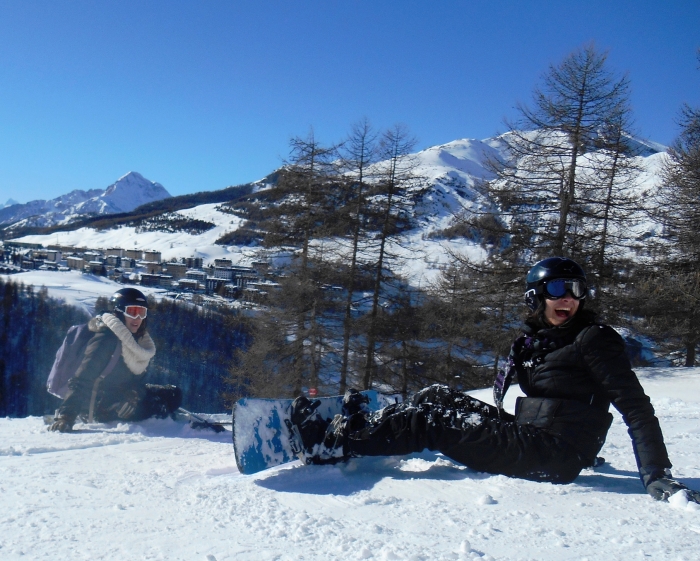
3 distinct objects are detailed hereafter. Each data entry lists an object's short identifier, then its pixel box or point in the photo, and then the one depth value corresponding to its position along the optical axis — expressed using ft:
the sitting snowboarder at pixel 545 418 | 7.90
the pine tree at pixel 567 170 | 40.09
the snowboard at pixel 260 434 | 9.06
